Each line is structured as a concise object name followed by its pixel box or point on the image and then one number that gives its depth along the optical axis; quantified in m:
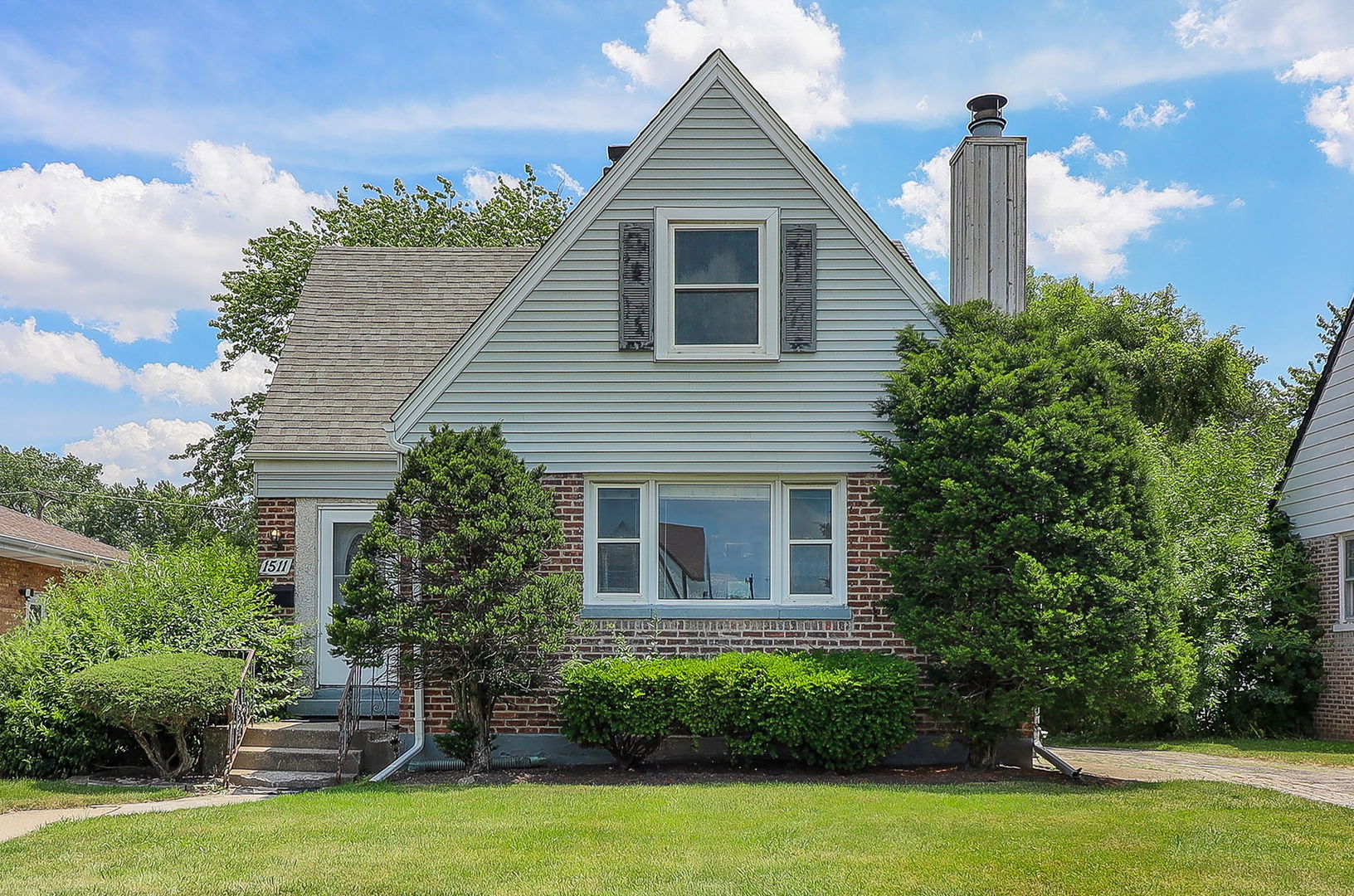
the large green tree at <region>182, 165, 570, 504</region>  25.80
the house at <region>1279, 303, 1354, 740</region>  15.30
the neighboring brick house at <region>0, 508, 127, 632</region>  15.43
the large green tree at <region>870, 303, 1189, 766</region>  9.33
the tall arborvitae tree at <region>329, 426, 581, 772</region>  9.66
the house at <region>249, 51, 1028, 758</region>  10.98
